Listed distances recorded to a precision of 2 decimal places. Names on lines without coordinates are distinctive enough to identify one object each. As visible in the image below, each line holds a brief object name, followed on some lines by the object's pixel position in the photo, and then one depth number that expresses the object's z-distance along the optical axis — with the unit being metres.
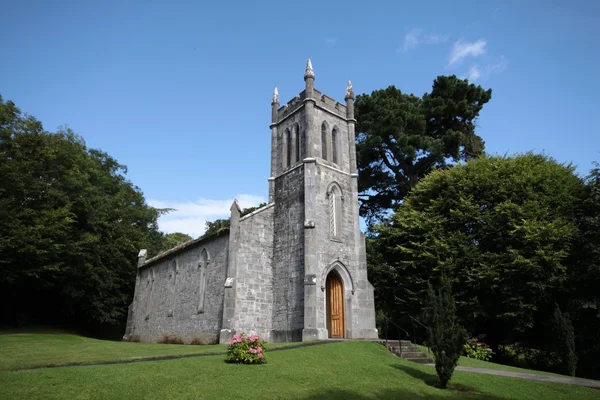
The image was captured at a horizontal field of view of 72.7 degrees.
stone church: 18.86
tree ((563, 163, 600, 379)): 18.06
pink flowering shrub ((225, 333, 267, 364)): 11.72
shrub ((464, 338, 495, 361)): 19.31
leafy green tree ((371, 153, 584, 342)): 19.11
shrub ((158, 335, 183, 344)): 22.91
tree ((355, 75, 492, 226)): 31.67
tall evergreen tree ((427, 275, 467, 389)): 11.20
